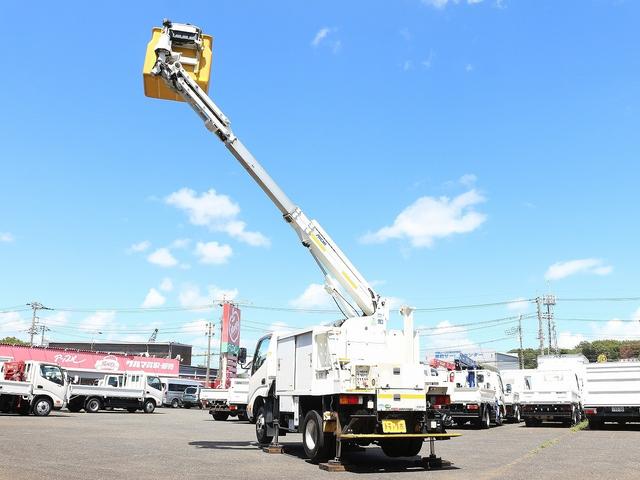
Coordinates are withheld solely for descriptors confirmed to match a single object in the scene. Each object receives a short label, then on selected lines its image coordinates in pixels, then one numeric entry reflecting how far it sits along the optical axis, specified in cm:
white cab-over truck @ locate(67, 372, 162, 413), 3397
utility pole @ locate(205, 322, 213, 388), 6501
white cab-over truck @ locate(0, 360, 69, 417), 2641
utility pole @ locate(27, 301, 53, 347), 8067
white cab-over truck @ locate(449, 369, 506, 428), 2420
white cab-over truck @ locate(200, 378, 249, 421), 2821
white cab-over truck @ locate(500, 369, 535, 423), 3078
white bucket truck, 1141
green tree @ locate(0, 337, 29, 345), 9427
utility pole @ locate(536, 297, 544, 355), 7012
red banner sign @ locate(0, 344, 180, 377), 4934
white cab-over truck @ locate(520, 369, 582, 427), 2555
